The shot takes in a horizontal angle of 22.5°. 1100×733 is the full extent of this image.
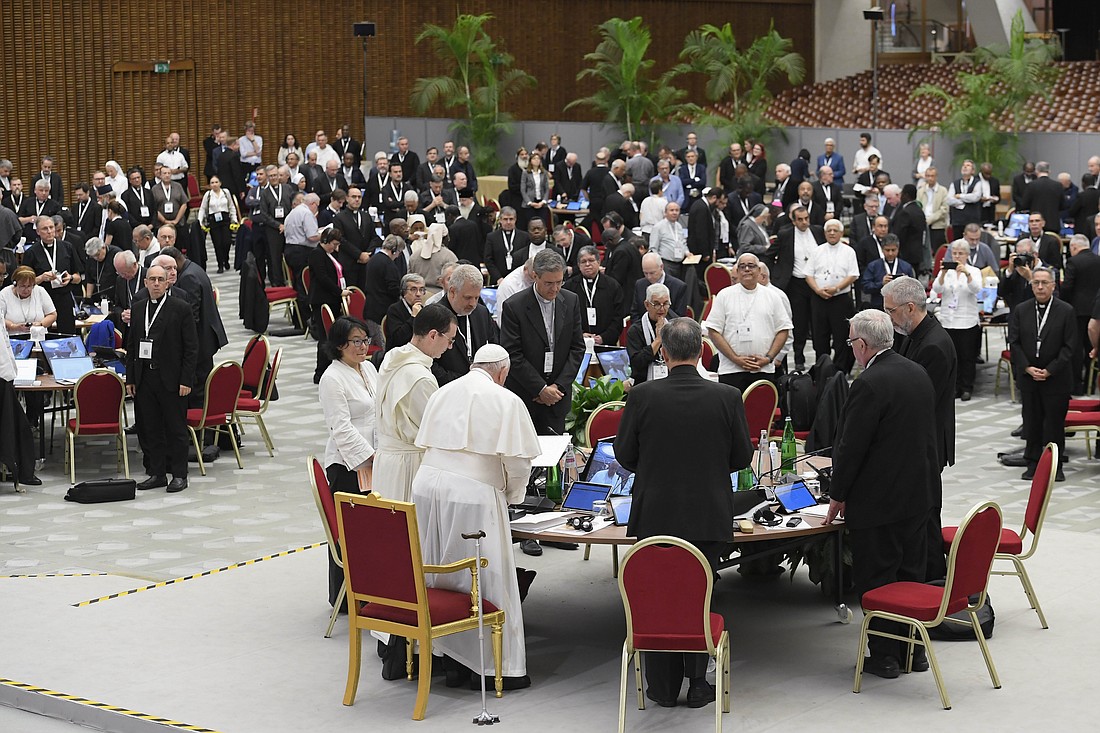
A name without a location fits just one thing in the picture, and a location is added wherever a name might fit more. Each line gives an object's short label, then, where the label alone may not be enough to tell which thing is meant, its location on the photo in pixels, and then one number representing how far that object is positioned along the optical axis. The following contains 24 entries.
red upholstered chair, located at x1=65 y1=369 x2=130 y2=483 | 19.50
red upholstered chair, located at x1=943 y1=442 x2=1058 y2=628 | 12.71
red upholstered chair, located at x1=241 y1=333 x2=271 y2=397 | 21.44
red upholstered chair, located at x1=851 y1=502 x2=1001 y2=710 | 10.99
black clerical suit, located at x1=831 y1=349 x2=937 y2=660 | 11.44
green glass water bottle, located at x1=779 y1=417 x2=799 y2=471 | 13.14
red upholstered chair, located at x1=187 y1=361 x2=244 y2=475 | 20.03
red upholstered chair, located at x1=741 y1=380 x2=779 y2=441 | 16.90
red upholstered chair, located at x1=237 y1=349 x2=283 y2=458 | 21.04
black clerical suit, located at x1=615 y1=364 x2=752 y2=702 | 10.92
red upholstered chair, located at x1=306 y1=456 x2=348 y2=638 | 12.59
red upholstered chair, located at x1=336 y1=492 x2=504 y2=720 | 10.84
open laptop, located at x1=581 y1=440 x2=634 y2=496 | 12.48
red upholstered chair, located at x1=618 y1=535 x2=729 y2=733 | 10.22
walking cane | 10.83
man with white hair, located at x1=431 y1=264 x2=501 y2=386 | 14.55
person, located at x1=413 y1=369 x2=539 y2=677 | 11.21
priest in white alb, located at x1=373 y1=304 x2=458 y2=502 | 12.03
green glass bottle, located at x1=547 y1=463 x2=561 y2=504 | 12.65
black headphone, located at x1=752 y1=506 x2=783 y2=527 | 11.63
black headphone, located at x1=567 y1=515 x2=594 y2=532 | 11.58
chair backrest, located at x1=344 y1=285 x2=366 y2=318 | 25.92
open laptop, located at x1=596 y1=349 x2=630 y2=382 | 19.65
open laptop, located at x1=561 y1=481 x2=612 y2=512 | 12.34
